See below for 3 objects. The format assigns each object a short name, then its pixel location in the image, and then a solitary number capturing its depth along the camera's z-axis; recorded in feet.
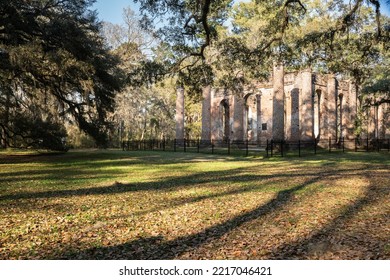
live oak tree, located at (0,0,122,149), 49.08
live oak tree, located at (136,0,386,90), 47.47
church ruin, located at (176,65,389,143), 102.63
